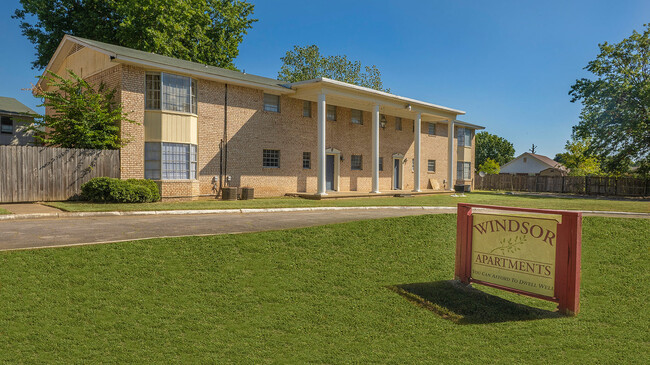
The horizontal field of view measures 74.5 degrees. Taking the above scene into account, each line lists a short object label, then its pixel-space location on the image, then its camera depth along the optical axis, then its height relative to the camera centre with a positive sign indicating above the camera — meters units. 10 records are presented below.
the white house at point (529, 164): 74.50 +1.95
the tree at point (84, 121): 18.23 +2.10
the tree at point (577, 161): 56.91 +1.98
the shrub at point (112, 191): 16.62 -0.82
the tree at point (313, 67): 58.28 +14.53
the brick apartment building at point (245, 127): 19.66 +2.56
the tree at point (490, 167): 79.56 +1.38
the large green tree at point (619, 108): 36.66 +6.01
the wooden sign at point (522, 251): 5.97 -1.16
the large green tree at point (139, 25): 32.12 +11.56
